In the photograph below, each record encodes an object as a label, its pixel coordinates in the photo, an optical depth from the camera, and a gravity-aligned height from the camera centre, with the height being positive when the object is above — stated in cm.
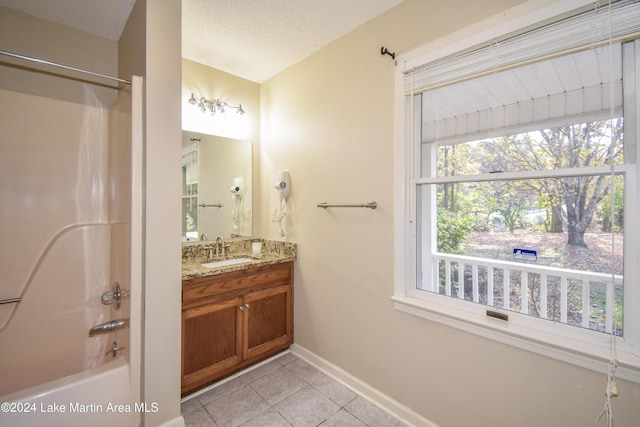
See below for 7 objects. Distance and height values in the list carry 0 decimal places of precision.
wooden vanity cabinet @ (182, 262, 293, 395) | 183 -81
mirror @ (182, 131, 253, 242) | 235 +24
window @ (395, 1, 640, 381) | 108 +12
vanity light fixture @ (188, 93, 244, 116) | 232 +95
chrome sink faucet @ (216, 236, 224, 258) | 244 -29
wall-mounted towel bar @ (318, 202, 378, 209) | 183 +6
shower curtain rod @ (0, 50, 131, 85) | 122 +72
